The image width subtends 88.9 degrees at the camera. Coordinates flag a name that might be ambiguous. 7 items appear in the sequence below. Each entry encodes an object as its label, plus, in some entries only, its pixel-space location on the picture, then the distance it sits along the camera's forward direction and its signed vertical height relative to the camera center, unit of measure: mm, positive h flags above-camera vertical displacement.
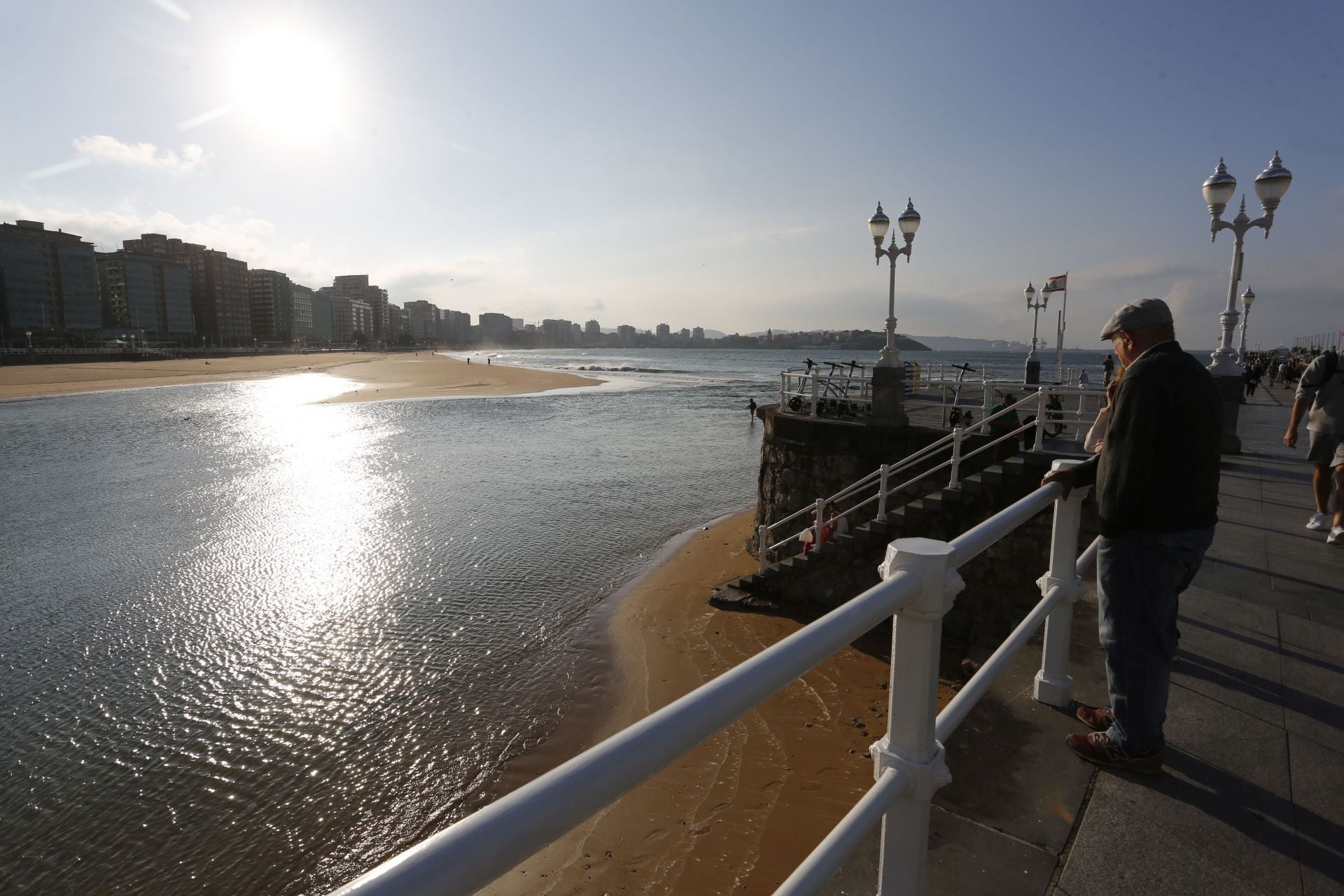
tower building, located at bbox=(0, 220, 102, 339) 115875 +12034
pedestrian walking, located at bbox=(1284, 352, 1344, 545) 6418 -567
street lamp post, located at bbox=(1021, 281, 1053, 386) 23219 -129
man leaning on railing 2693 -630
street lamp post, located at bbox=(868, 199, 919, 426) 13023 -491
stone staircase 9172 -2820
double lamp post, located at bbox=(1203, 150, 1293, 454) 11352 +2420
